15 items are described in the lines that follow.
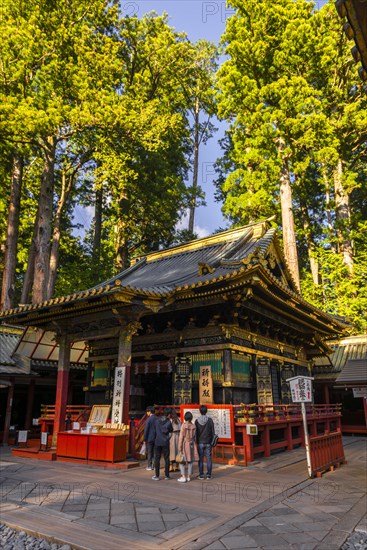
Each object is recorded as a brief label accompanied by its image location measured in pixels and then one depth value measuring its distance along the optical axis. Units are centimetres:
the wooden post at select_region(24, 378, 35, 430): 1672
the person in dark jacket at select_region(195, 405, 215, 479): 816
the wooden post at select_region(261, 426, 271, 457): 1132
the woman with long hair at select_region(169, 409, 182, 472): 866
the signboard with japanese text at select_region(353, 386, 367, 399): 1247
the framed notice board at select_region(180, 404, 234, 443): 1030
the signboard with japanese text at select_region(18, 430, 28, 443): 1259
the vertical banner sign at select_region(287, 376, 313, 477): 909
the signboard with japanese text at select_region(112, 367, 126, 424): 1070
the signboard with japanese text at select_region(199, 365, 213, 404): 1213
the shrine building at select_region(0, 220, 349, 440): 1116
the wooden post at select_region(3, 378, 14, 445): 1480
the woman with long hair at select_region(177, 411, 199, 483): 795
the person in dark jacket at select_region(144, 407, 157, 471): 845
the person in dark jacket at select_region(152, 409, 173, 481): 804
